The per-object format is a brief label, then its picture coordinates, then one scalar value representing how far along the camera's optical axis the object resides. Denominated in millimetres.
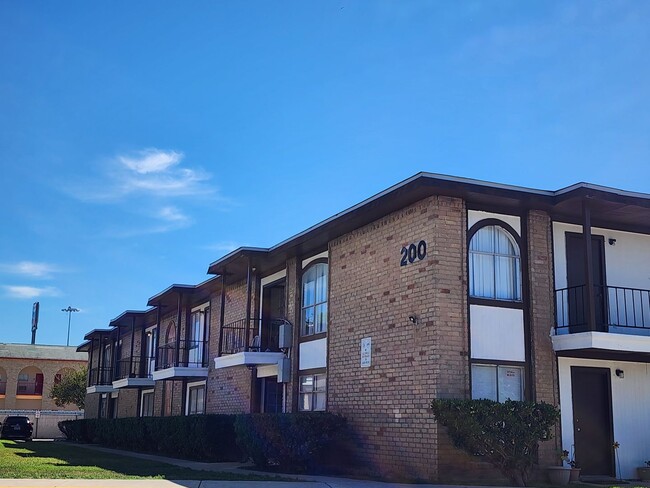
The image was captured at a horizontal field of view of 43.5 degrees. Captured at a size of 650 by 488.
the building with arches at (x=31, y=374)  68812
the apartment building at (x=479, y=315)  15680
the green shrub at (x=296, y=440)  17062
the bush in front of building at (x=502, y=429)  14219
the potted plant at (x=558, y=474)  15180
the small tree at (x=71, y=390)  59750
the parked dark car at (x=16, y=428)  41125
